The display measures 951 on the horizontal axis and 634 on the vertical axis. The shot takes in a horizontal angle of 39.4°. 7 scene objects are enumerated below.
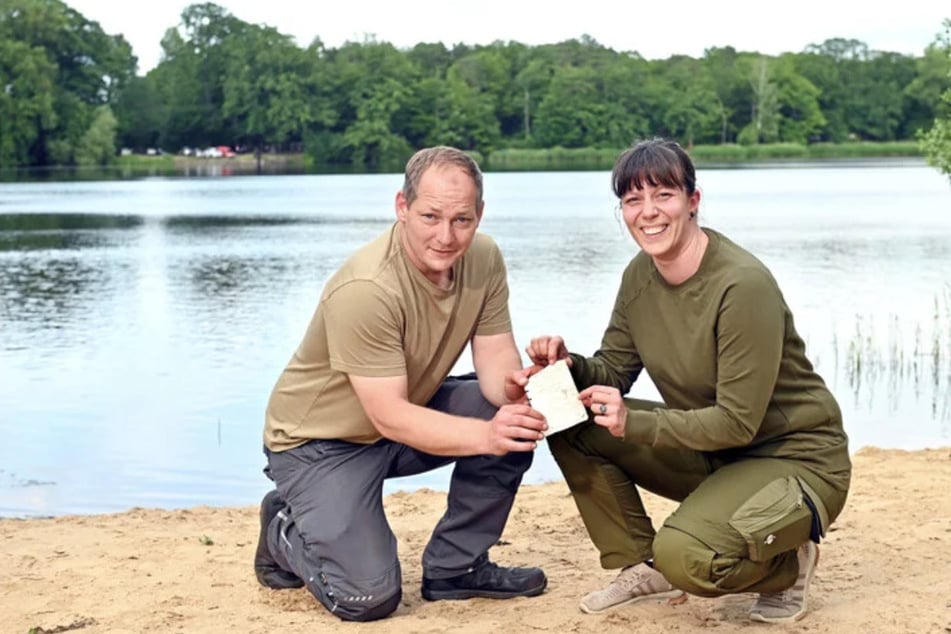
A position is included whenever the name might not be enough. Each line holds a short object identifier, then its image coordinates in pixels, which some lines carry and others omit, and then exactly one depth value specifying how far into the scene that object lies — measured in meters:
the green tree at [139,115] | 105.56
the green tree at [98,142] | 93.38
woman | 3.86
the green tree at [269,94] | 107.38
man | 4.19
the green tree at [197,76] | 110.56
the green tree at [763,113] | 105.06
